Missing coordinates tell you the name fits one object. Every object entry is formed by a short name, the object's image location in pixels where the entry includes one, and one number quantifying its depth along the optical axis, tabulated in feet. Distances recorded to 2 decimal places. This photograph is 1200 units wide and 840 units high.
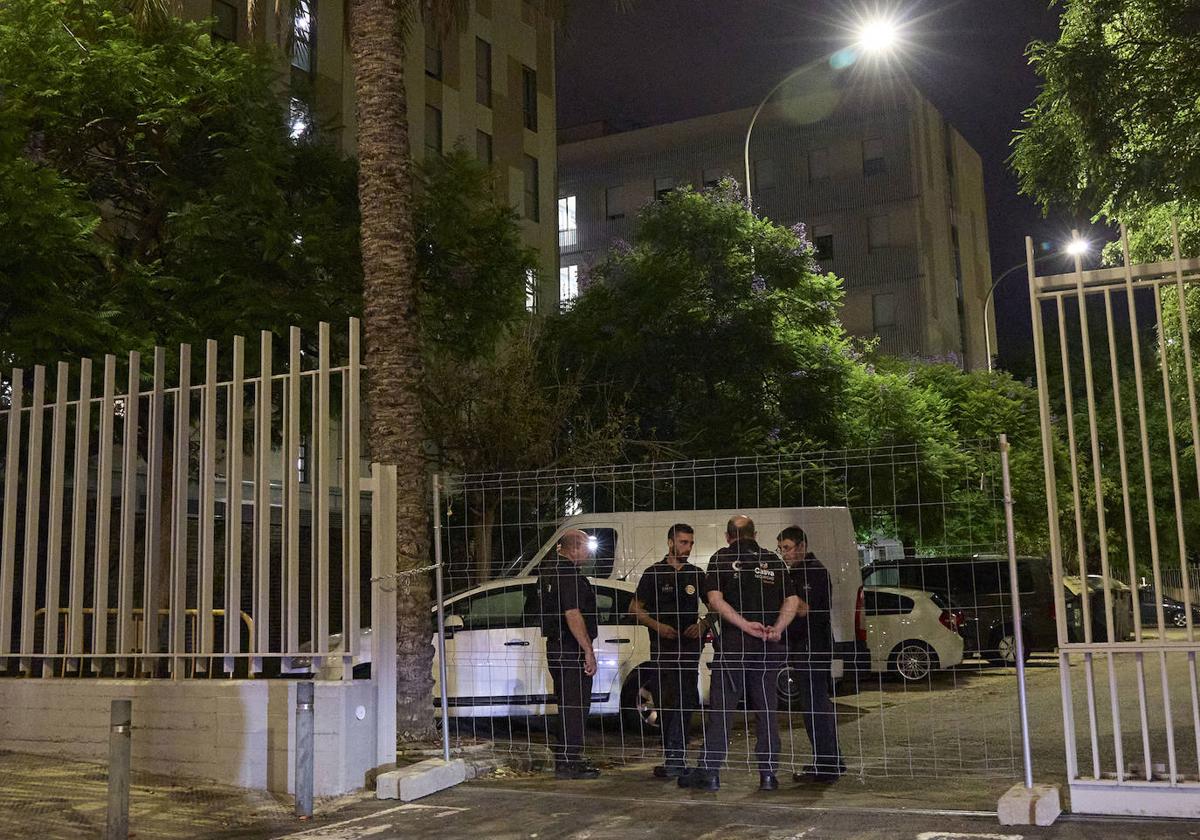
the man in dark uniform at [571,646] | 30.89
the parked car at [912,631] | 54.49
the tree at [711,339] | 75.92
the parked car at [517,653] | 37.91
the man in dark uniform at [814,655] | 28.99
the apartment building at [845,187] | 163.32
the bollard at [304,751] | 26.73
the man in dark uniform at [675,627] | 30.09
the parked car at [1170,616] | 84.99
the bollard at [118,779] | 23.76
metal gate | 22.30
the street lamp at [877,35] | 62.28
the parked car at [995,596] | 55.72
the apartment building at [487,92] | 94.02
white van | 42.37
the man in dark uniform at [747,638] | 28.40
